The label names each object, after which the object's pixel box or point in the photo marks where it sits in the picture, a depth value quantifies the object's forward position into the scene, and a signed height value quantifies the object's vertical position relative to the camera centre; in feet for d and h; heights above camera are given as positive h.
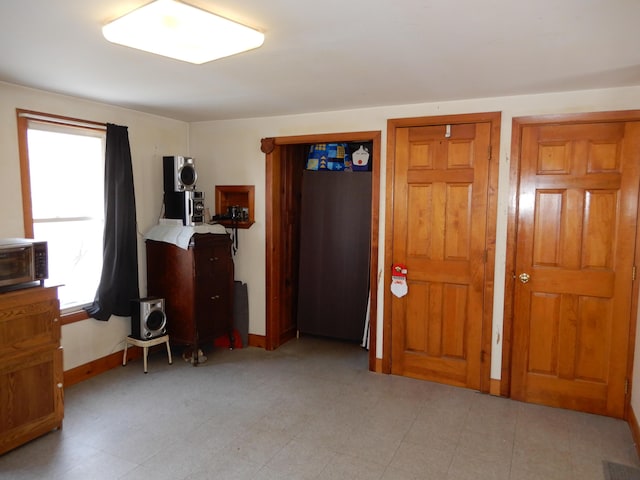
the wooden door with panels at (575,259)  10.13 -1.32
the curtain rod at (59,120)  10.52 +2.17
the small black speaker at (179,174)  13.43 +0.95
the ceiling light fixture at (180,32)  5.84 +2.48
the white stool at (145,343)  12.66 -4.08
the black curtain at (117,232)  12.37 -0.82
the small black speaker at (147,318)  12.78 -3.38
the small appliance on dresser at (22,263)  8.61 -1.20
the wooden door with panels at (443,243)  11.41 -1.05
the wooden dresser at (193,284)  13.10 -2.49
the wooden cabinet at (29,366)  8.59 -3.33
